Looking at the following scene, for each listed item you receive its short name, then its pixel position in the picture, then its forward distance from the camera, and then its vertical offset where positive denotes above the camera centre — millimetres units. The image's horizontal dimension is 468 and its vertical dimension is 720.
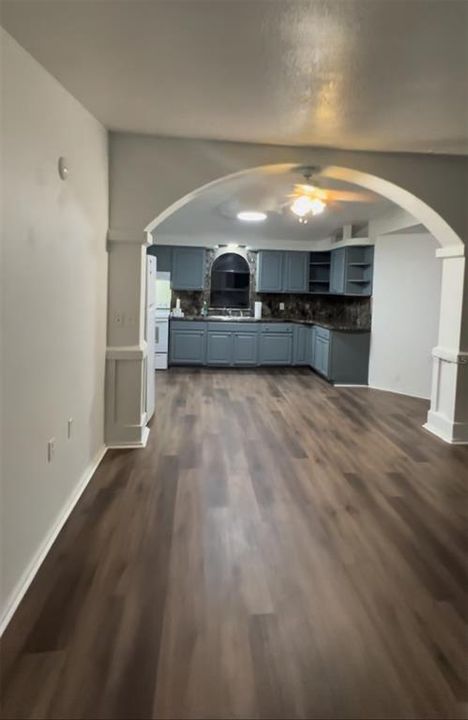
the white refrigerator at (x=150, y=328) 4384 -198
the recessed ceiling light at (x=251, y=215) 6246 +1284
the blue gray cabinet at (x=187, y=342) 7961 -555
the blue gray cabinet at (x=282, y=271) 8406 +732
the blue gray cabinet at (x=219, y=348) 8039 -647
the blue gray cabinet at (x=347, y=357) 6969 -617
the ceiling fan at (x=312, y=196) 4493 +1264
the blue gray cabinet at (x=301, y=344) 8234 -540
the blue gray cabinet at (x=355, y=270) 7266 +700
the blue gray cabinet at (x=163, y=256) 8180 +890
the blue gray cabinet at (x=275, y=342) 8164 -521
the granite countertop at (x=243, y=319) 7973 -149
